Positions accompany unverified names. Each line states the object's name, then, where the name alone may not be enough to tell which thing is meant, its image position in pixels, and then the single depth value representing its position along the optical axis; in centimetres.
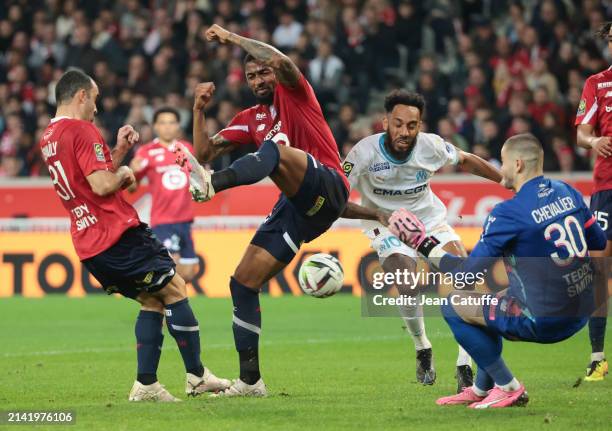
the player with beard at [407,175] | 1837
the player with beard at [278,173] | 1573
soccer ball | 1667
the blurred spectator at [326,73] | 3966
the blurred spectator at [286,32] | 4181
